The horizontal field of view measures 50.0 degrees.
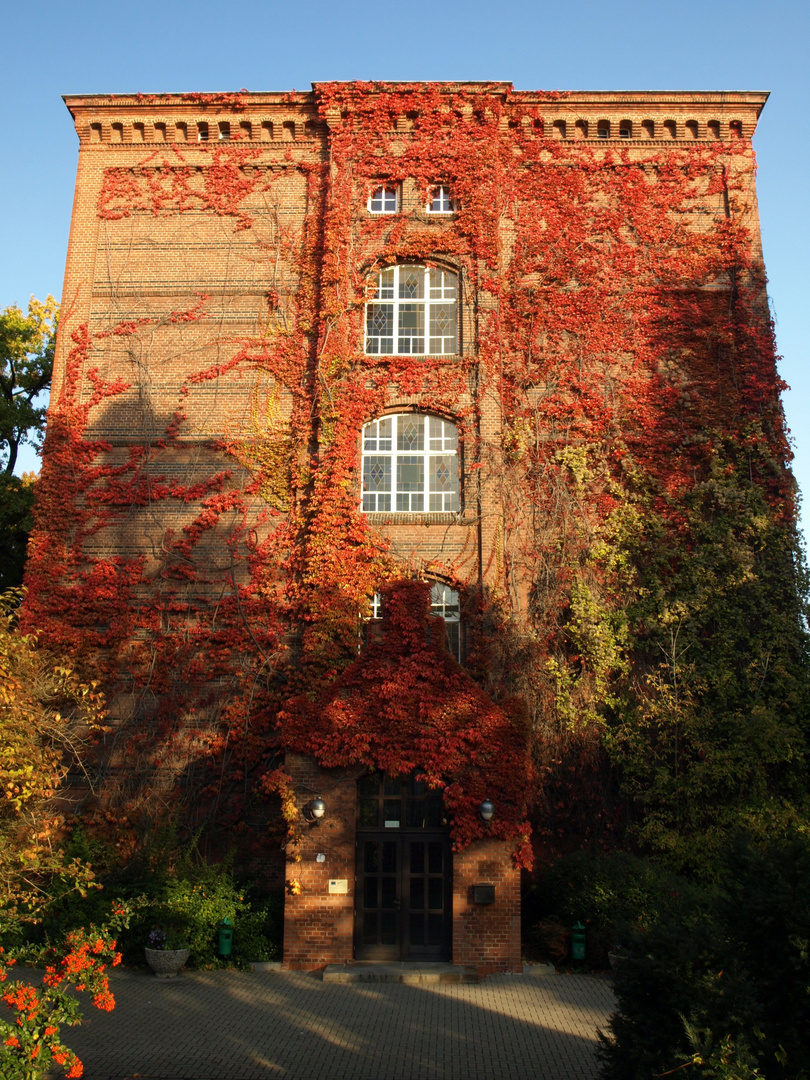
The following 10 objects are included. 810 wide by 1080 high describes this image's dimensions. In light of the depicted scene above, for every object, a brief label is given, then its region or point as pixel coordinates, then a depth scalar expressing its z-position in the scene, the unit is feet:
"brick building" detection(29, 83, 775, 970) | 58.80
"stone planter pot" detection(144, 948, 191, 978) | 45.65
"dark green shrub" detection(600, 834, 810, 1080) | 22.93
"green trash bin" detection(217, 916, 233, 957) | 47.39
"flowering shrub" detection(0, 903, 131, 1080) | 24.17
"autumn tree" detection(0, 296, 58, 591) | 73.15
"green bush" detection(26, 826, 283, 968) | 47.39
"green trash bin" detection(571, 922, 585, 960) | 46.83
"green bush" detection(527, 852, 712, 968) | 46.06
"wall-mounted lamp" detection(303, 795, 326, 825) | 47.88
